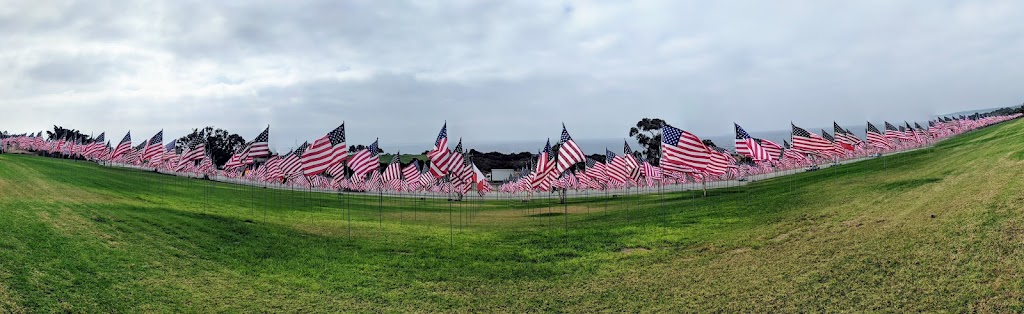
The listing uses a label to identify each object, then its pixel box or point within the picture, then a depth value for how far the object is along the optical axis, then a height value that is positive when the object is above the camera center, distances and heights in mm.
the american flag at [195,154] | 44125 +823
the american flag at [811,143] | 34719 +475
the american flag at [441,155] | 28000 +207
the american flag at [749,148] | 34031 +266
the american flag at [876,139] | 41344 +777
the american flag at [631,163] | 44031 -609
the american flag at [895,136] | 49562 +1172
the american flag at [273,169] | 42875 -475
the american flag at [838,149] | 35156 +96
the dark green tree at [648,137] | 102938 +3213
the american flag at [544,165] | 29705 -471
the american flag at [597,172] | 46250 -1329
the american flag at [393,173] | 54406 -1218
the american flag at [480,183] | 51166 -2314
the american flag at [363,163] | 31122 -114
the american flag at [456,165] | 28844 -307
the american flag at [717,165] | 26922 -558
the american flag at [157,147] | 49562 +1622
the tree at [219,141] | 118375 +4950
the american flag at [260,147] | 31984 +919
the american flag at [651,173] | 48406 -1567
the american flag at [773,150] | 37969 +136
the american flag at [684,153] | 26094 +35
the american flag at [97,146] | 62844 +2282
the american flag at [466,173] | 29698 -782
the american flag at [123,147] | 58406 +1964
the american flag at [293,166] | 33844 -202
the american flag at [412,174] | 45906 -1180
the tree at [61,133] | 124750 +7530
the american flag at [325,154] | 26078 +366
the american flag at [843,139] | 37194 +795
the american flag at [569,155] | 26328 +64
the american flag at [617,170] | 39812 -1036
